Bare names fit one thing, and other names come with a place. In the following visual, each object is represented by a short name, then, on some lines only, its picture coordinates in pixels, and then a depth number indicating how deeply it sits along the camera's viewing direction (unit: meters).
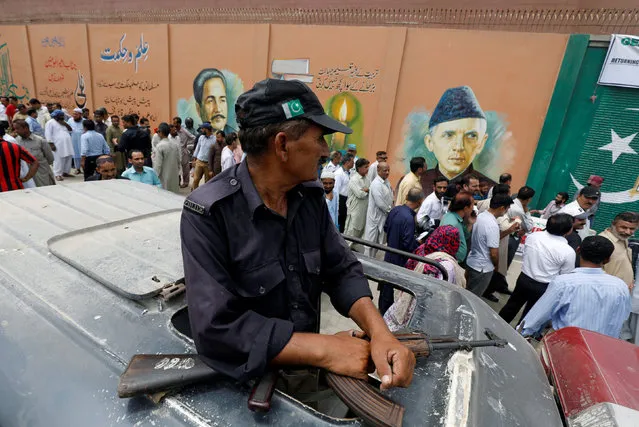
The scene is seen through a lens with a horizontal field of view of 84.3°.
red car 1.21
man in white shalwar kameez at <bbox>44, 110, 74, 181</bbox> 8.03
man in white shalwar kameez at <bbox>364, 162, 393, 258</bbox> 4.74
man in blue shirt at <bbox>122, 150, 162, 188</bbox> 4.43
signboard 5.84
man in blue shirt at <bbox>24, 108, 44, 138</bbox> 8.05
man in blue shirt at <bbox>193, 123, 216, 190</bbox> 7.82
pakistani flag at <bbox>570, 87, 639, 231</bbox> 6.15
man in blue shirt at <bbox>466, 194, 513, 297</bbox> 3.67
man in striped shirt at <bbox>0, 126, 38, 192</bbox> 4.06
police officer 1.03
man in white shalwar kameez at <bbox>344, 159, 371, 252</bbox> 5.12
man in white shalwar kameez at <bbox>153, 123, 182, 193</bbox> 6.39
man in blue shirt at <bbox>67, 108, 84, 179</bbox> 8.67
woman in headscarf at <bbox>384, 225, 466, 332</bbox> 2.07
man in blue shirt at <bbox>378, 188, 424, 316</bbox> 3.56
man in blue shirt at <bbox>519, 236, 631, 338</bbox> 2.55
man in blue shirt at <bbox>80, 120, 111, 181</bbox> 6.73
